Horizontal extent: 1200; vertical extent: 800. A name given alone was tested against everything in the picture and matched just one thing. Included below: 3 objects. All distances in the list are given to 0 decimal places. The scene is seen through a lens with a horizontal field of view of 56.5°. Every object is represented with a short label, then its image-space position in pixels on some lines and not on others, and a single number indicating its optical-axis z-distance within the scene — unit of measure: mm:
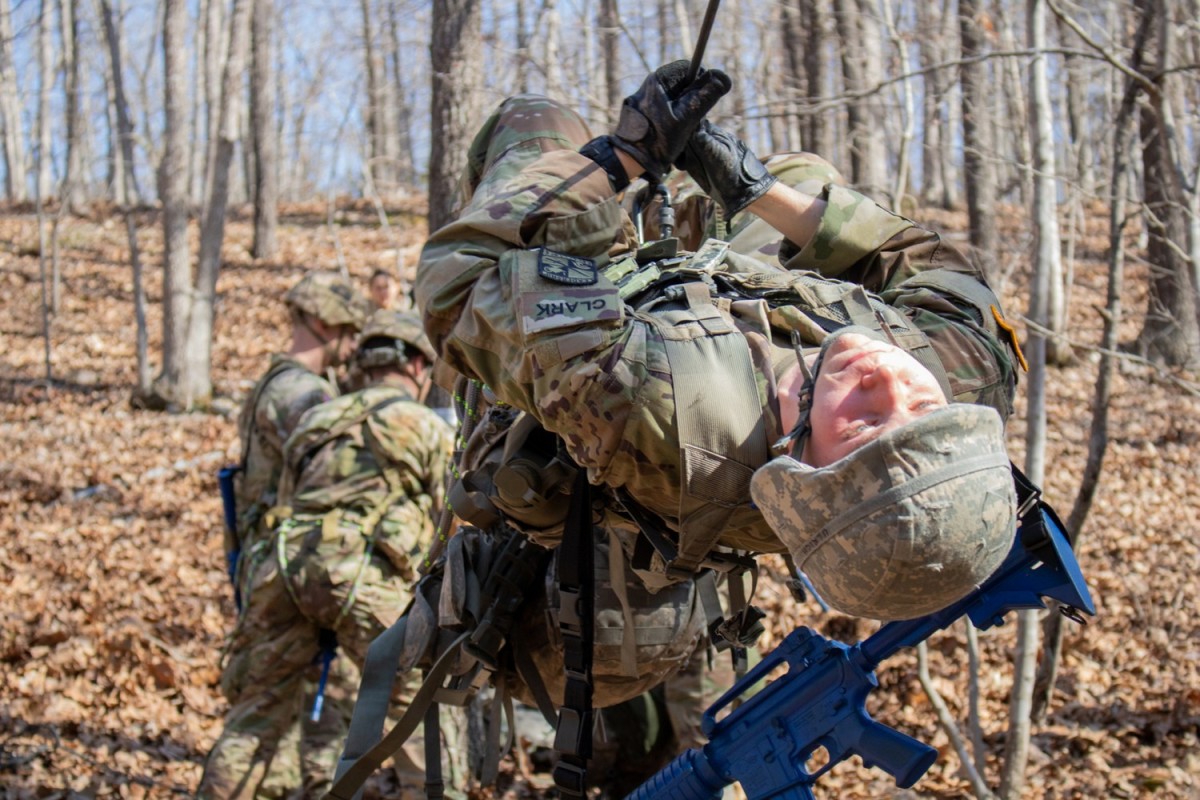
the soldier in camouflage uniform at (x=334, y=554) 5410
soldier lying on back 2213
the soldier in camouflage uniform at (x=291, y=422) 5891
